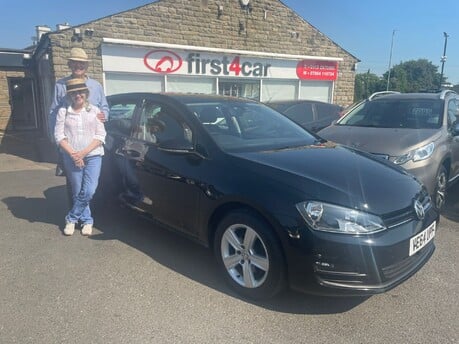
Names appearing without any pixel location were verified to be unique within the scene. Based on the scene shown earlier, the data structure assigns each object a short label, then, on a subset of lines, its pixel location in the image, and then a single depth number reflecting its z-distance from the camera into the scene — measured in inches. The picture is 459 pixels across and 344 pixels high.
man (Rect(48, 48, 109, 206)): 172.7
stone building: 419.8
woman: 164.9
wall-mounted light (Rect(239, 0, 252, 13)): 515.7
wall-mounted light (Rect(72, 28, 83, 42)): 394.1
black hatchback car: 106.3
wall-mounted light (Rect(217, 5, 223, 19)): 498.3
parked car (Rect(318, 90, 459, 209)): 183.9
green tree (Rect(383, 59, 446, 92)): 2529.5
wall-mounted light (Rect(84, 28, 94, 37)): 401.4
